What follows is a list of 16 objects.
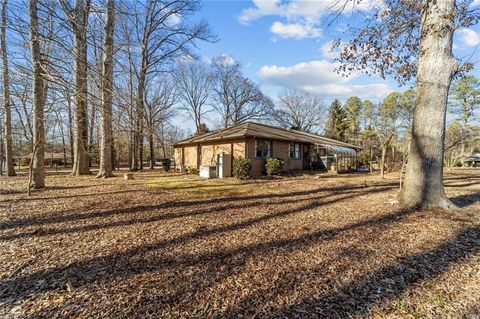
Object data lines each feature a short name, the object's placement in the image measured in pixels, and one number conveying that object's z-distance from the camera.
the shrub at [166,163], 20.22
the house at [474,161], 36.12
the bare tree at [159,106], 23.30
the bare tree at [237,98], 34.84
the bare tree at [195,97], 34.63
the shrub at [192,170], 18.65
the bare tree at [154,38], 17.47
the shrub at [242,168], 13.42
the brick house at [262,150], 15.48
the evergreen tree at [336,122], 38.41
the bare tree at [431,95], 5.78
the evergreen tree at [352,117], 37.69
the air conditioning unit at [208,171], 14.90
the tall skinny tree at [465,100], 27.81
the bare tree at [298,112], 39.28
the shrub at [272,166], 14.96
